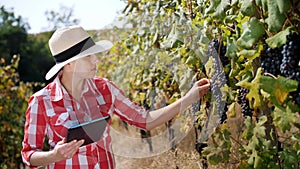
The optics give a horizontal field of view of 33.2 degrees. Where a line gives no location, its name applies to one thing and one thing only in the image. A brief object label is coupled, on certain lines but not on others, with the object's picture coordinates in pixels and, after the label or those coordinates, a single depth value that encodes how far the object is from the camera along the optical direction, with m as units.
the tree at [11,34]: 20.09
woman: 2.35
